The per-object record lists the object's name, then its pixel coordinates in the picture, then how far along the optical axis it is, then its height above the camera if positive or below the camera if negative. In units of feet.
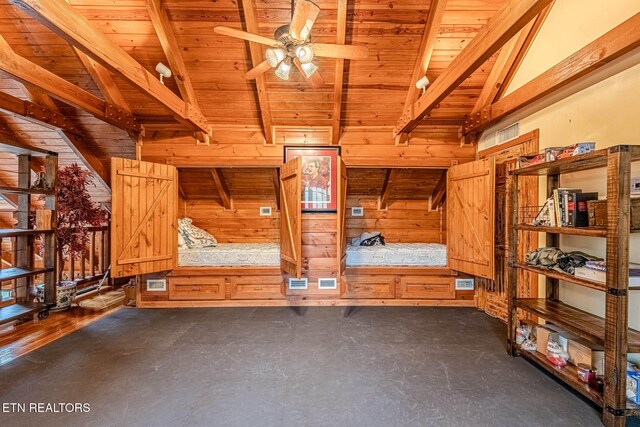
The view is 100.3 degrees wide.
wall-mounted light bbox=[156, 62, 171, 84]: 9.43 +5.13
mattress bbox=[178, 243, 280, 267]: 12.57 -2.07
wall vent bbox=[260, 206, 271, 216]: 15.84 +0.22
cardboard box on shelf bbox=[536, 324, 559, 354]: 7.13 -3.27
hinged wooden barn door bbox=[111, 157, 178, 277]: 10.56 -0.15
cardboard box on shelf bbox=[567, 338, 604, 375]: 6.19 -3.29
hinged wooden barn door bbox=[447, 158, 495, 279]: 10.19 -0.06
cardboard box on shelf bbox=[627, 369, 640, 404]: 5.32 -3.41
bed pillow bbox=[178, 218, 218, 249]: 13.65 -1.15
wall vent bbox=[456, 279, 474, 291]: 12.53 -3.26
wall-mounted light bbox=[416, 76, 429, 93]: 9.77 +4.90
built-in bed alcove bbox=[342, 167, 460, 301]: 12.57 -1.12
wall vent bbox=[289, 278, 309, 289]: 12.42 -3.23
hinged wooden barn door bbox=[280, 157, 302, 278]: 9.83 -0.14
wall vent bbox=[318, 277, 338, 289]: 12.41 -3.18
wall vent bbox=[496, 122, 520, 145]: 10.28 +3.33
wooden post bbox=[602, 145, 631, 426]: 5.21 -1.27
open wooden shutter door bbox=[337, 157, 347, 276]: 10.38 -0.01
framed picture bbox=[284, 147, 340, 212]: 12.41 +1.88
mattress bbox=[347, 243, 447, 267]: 12.67 -2.00
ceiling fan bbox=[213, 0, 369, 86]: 6.40 +4.36
